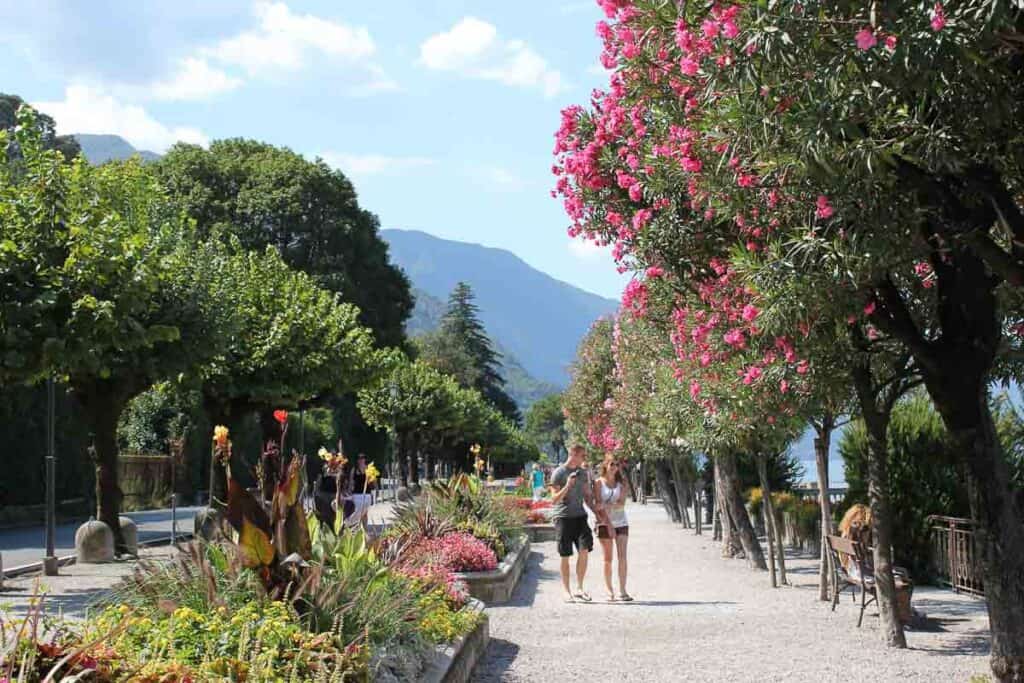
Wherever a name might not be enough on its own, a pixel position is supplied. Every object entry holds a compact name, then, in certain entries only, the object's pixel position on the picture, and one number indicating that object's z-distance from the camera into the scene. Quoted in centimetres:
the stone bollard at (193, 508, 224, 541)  800
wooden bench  1300
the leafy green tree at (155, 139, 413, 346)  4900
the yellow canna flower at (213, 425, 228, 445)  705
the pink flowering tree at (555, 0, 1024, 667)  582
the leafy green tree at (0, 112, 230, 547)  1567
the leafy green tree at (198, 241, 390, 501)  2744
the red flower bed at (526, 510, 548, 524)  3155
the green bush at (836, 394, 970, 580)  1842
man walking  1570
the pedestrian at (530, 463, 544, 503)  4638
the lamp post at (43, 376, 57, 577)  1858
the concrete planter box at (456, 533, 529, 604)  1542
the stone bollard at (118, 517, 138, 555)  2233
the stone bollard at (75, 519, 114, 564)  2072
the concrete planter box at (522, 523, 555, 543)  3017
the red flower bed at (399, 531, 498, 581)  1435
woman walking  1598
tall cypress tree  12619
